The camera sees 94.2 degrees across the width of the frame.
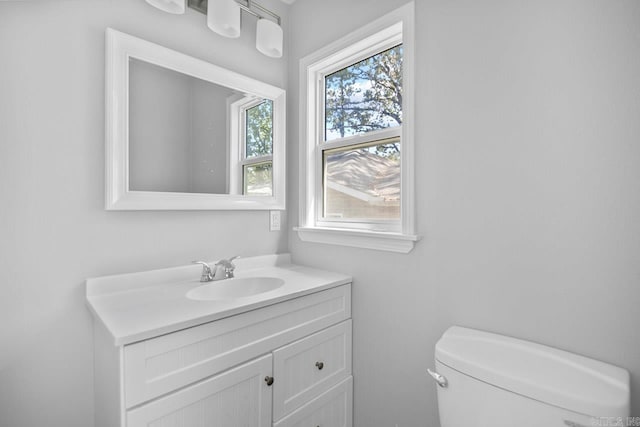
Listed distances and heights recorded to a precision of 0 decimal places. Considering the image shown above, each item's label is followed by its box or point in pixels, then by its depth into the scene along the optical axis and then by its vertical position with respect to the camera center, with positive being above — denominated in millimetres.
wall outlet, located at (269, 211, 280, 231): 1758 -53
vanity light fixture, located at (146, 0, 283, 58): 1178 +870
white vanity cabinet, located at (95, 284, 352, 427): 844 -546
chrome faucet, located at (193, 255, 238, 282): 1387 -282
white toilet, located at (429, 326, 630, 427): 717 -455
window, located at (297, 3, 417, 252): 1297 +375
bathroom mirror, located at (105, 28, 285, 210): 1201 +374
